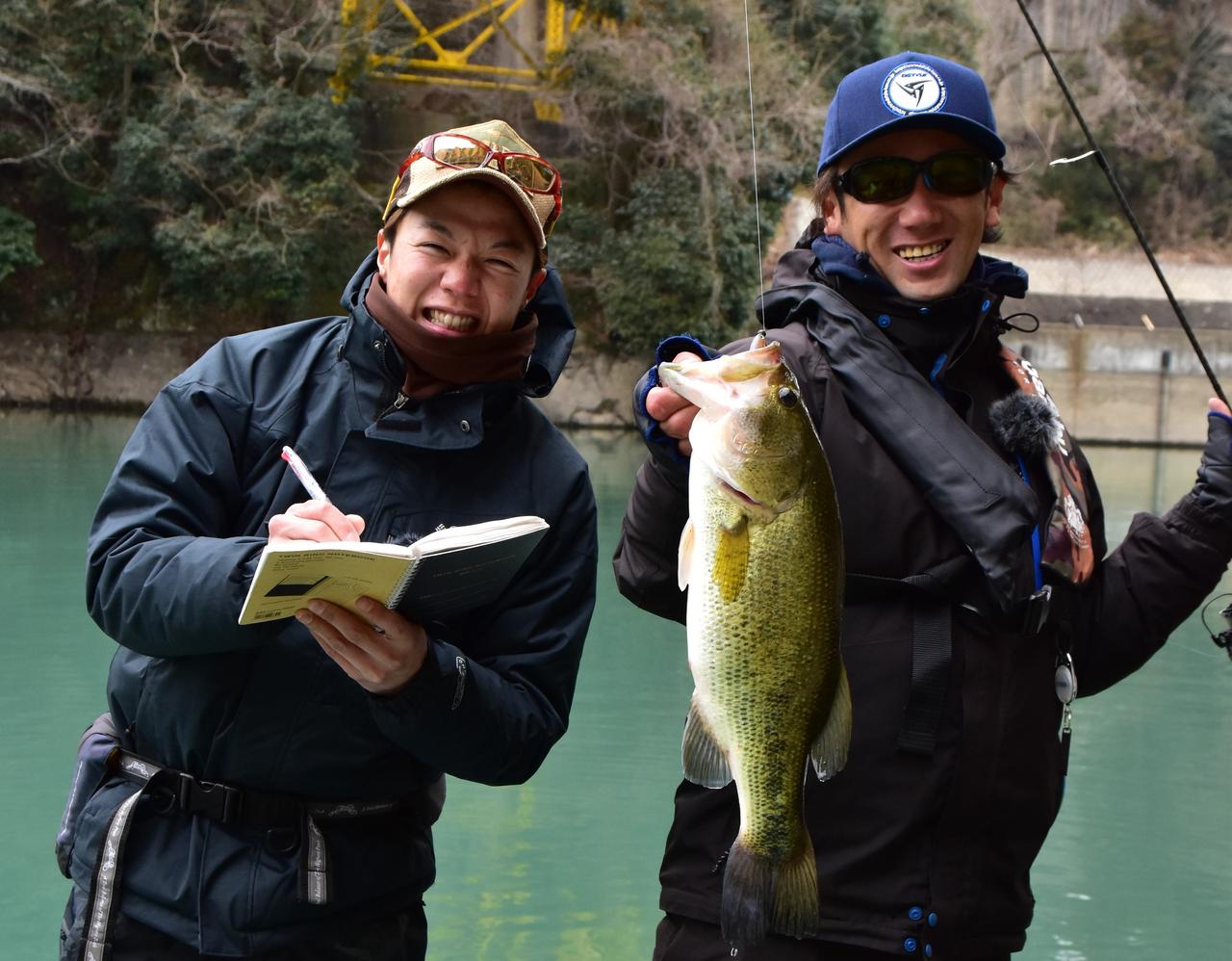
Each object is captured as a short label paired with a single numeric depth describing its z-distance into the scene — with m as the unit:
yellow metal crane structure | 21.81
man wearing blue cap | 2.13
